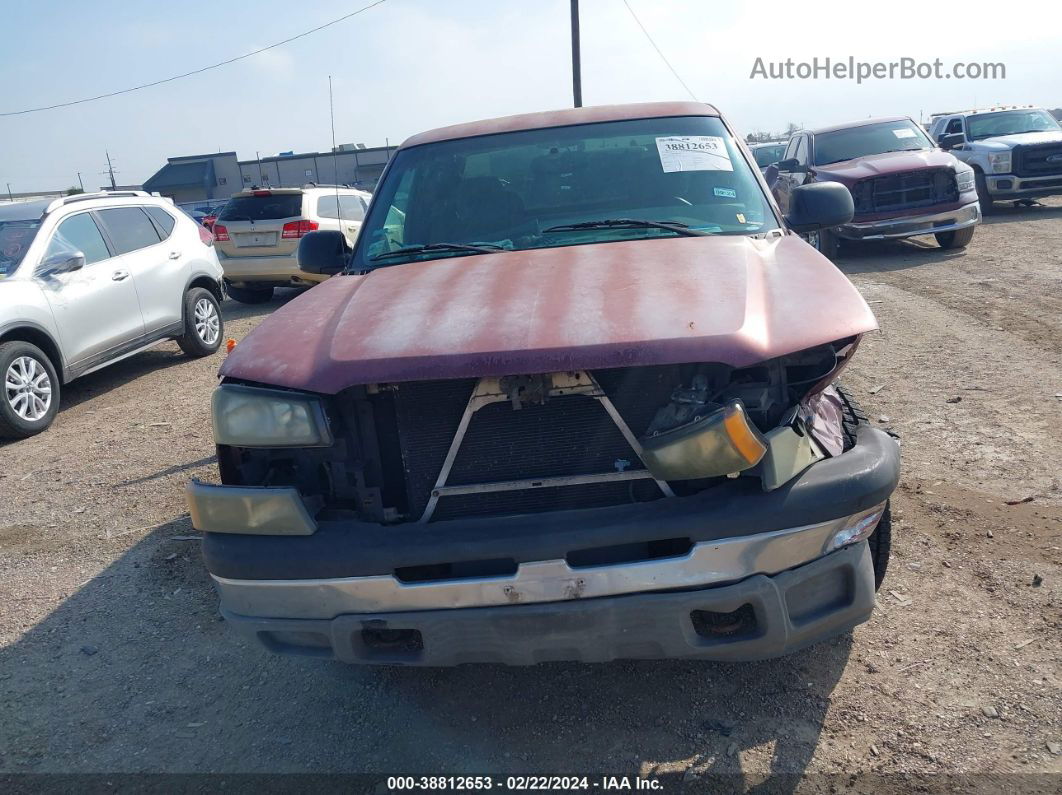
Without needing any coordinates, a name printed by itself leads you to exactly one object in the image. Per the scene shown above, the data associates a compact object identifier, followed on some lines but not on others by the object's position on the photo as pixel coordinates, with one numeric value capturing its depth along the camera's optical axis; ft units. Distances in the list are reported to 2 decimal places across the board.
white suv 22.02
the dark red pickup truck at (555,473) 7.75
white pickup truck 46.50
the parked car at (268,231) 38.45
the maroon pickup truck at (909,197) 36.24
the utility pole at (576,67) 67.82
